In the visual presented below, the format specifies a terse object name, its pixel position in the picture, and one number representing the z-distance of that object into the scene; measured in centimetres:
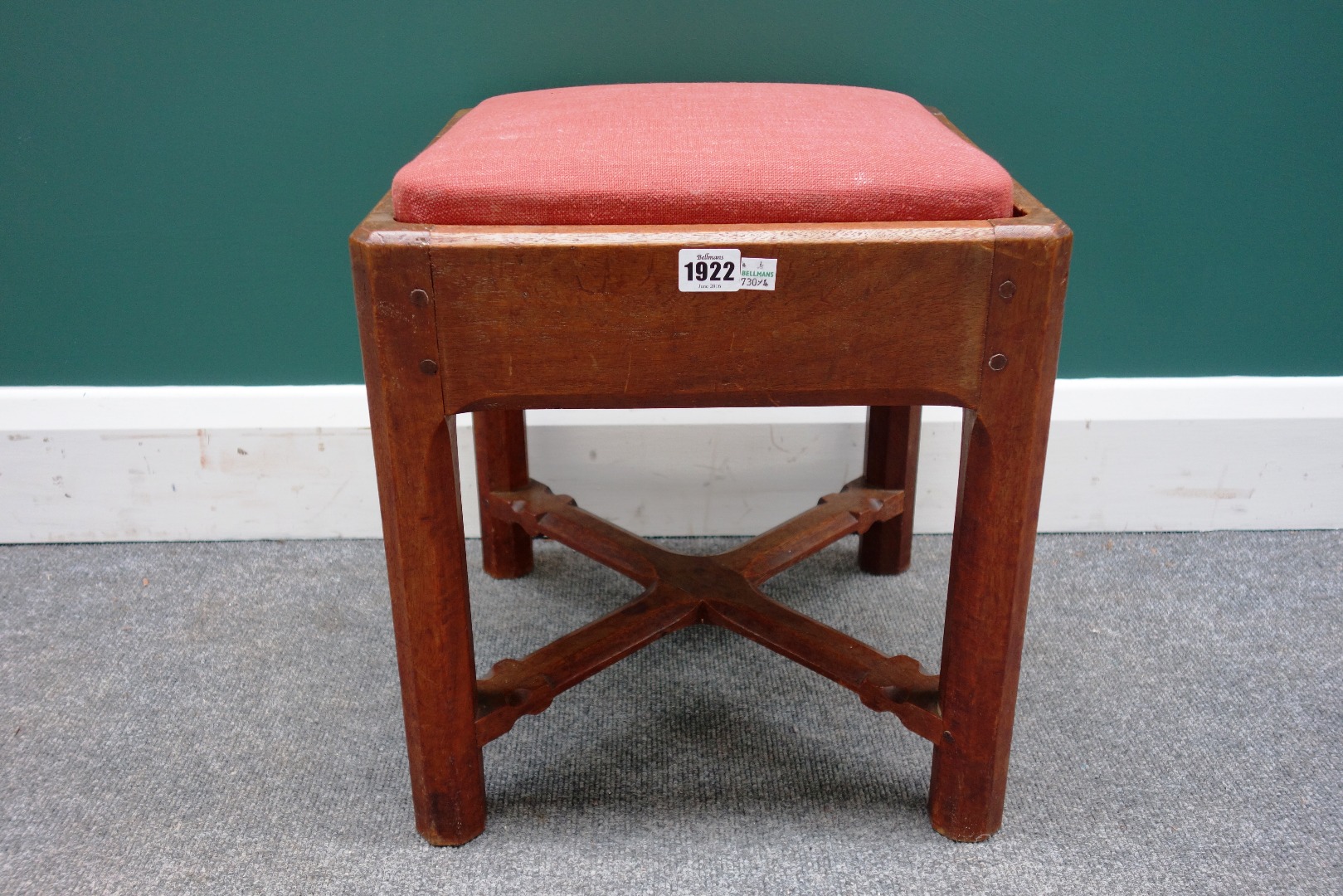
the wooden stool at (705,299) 71
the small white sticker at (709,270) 71
